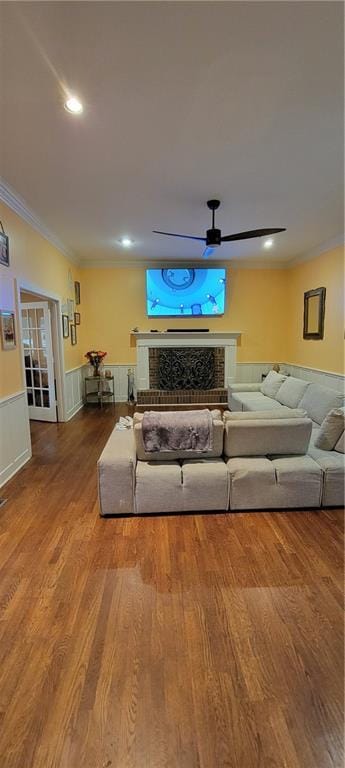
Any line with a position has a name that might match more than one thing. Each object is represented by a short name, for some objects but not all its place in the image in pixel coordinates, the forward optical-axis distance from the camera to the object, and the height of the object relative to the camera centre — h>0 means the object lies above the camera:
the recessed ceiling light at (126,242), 4.91 +1.53
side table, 6.48 -0.98
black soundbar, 6.53 +0.22
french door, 5.05 -0.24
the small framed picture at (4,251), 3.11 +0.89
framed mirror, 5.33 +0.44
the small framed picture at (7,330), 3.15 +0.13
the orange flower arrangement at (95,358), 6.49 -0.31
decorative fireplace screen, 6.60 -0.54
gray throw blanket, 2.55 -0.71
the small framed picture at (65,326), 5.25 +0.26
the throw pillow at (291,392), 4.40 -0.73
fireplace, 6.48 -0.51
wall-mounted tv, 6.38 +0.95
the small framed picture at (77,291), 6.12 +0.96
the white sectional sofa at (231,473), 2.54 -1.03
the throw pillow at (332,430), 2.88 -0.80
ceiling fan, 3.26 +1.07
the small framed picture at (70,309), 5.59 +0.57
